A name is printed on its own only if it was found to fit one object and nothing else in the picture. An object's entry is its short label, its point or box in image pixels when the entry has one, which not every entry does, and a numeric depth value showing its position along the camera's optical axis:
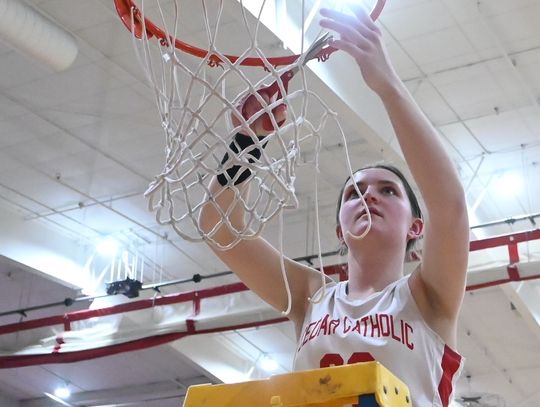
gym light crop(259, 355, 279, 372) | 13.49
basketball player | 1.78
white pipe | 6.45
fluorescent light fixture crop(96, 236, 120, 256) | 10.77
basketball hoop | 2.22
